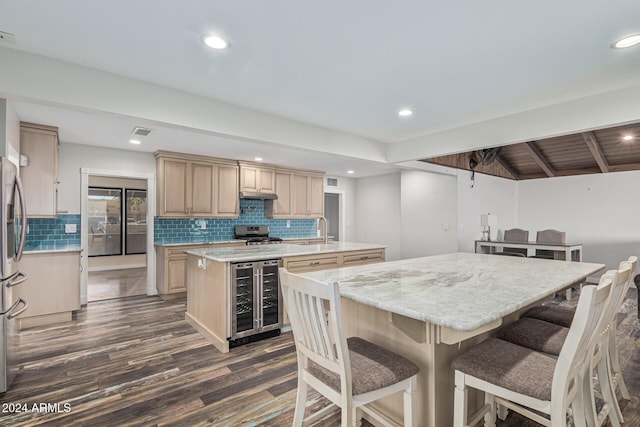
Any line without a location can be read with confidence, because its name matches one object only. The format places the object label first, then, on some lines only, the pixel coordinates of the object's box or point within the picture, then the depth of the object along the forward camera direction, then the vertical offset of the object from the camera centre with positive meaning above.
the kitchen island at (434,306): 1.40 -0.41
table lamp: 6.36 -0.13
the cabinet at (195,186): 5.03 +0.52
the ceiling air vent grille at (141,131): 3.77 +1.04
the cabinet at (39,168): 3.55 +0.55
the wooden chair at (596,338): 1.58 -0.67
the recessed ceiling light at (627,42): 1.91 +1.06
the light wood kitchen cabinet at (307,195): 6.71 +0.46
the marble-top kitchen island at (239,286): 3.06 -0.70
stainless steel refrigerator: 2.17 -0.26
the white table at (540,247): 5.41 -0.56
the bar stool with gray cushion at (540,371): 1.20 -0.66
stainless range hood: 5.85 +0.40
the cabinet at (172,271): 4.82 -0.81
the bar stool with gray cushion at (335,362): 1.32 -0.67
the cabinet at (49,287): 3.58 -0.79
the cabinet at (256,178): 5.86 +0.73
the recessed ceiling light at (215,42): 1.93 +1.07
